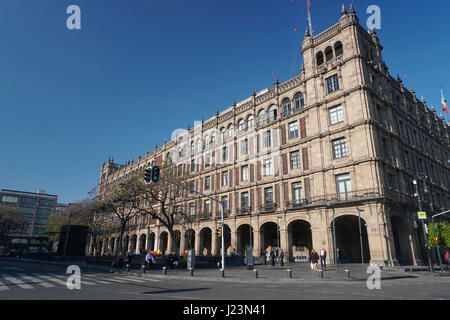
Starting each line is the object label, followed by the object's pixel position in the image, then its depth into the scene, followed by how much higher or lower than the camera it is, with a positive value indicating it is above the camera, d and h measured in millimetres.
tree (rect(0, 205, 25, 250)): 56625 +4758
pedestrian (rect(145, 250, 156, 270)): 22250 -1462
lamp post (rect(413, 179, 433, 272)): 21588 +398
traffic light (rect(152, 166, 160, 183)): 15680 +3727
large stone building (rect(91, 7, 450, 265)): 26469 +9027
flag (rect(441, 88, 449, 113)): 40531 +19370
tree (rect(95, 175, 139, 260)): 31875 +5359
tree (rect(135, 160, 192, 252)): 31195 +6517
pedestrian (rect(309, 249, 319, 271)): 20688 -1279
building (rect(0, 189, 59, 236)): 93312 +12413
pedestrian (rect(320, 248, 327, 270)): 21975 -1128
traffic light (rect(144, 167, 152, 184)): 15709 +3628
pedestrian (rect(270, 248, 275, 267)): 25758 -1344
